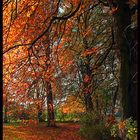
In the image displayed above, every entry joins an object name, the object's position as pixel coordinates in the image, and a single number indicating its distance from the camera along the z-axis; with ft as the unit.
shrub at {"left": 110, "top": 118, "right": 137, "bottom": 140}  21.56
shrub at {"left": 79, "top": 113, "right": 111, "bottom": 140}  43.01
